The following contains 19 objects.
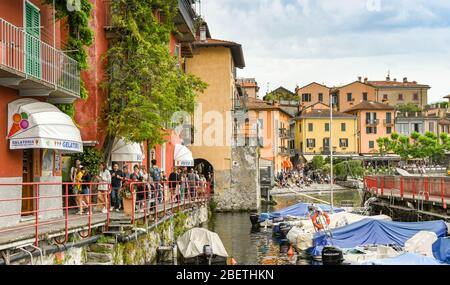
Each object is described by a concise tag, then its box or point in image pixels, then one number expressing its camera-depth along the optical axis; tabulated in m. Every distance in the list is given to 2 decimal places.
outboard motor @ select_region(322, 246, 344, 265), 22.78
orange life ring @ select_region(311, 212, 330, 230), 31.03
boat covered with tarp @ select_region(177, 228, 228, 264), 24.69
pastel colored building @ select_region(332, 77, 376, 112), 127.19
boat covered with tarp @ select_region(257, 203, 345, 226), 40.59
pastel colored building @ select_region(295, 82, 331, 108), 131.25
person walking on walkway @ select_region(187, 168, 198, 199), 40.03
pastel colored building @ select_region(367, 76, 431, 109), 131.88
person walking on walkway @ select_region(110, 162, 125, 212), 24.84
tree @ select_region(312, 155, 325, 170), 104.68
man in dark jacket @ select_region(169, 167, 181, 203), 33.56
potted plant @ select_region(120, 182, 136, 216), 22.14
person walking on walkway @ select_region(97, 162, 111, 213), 23.35
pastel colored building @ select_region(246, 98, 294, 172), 92.25
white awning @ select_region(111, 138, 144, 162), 29.98
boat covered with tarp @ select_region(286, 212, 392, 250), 31.19
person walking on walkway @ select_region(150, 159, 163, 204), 29.08
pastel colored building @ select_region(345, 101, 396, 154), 117.50
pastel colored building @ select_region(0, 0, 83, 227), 18.19
